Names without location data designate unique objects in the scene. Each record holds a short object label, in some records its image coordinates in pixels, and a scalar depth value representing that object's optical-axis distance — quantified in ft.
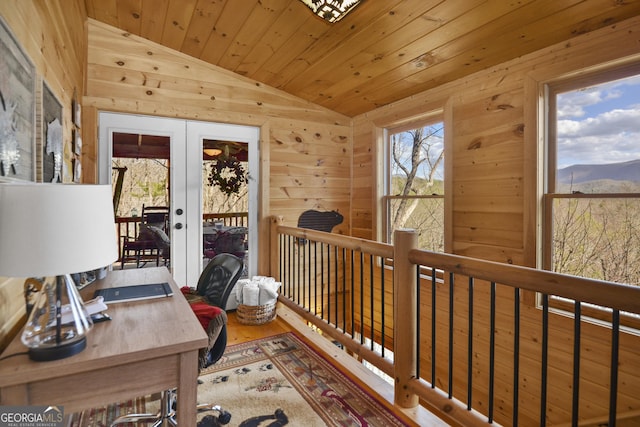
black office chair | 5.26
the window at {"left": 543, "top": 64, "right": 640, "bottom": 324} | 7.22
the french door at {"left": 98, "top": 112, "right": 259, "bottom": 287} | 10.87
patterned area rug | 6.06
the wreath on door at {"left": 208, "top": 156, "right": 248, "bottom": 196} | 11.69
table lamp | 2.90
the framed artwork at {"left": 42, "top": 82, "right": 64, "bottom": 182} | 5.07
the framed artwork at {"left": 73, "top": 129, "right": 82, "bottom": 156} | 8.03
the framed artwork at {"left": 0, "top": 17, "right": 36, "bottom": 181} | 3.57
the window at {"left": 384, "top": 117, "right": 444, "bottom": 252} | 11.27
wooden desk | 3.18
